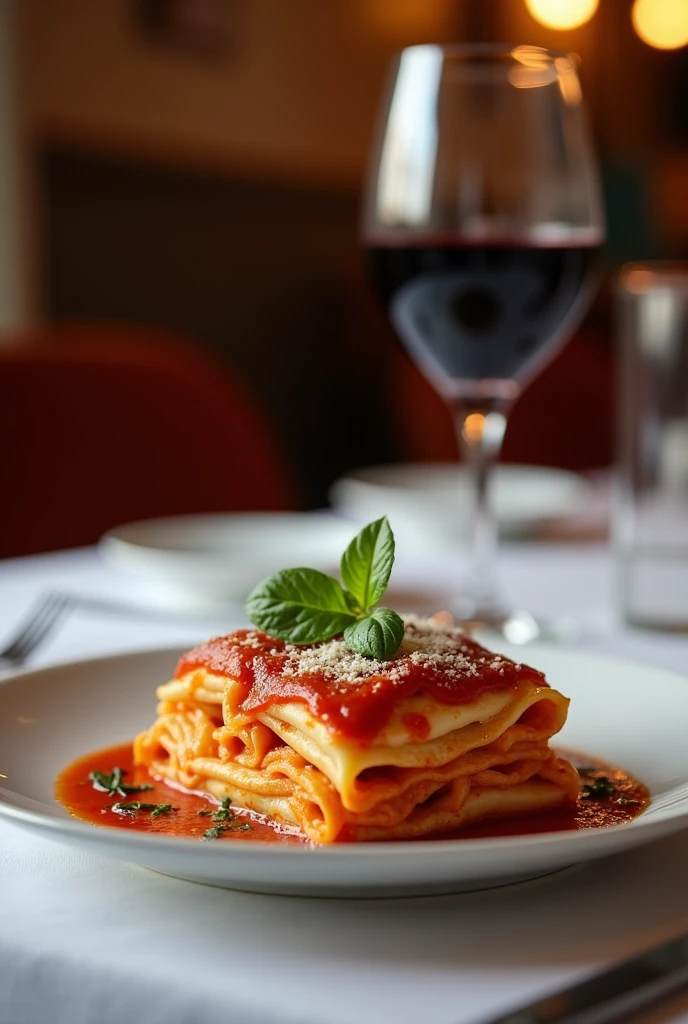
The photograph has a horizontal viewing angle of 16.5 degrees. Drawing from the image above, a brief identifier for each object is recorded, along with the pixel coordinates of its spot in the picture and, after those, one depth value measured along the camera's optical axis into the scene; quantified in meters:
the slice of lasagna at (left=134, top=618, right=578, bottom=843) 0.59
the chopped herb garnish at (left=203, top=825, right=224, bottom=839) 0.60
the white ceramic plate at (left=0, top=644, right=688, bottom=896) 0.49
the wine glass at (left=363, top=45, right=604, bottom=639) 0.87
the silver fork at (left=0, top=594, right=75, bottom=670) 0.79
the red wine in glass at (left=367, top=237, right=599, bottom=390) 0.89
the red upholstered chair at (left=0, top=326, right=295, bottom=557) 1.24
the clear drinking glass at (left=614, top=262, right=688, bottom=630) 0.87
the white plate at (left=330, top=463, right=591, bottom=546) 1.02
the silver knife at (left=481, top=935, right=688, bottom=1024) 0.45
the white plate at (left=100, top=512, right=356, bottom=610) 0.86
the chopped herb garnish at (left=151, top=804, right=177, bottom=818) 0.63
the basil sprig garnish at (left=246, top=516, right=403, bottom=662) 0.66
